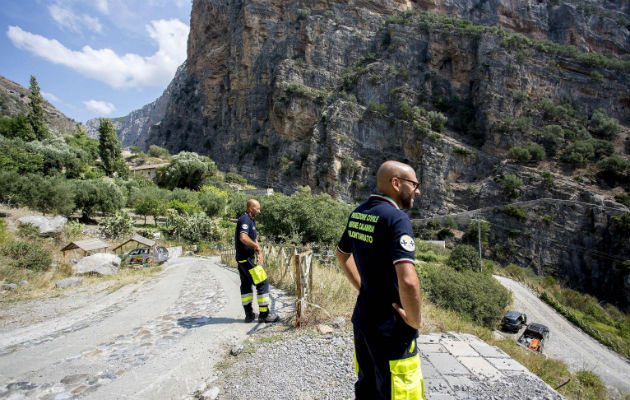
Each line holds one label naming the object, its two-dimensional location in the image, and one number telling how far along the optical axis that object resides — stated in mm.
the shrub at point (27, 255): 9461
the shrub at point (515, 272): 24759
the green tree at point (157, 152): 59316
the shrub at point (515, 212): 30511
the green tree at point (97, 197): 22156
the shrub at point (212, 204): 29906
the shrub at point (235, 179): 45438
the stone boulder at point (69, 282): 8064
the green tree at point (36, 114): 33219
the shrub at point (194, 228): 22875
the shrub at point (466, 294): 12302
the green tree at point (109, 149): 36656
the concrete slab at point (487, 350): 3449
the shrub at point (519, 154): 33891
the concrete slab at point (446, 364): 3003
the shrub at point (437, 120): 39031
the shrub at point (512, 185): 32281
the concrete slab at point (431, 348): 3413
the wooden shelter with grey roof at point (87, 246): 12383
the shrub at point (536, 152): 33750
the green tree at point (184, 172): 39281
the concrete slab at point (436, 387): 2641
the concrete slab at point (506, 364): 3133
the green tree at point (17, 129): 32516
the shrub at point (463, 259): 21330
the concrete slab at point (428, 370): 2890
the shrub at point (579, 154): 32156
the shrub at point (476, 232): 30156
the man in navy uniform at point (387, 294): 1612
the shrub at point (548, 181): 31359
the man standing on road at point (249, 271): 4172
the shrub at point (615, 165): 30406
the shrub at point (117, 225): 19828
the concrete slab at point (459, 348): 3400
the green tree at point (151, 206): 26547
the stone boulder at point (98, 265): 10349
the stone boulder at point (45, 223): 14148
